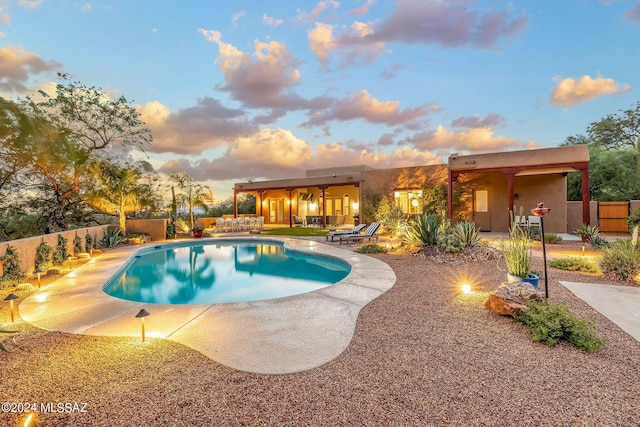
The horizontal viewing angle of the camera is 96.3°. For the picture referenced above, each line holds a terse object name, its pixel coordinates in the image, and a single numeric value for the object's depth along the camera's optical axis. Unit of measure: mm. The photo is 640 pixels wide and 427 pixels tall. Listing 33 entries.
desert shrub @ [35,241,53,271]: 7411
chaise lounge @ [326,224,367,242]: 12766
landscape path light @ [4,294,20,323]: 3912
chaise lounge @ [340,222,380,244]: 12156
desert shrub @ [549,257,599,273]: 6668
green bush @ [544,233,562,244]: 11039
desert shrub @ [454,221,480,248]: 8430
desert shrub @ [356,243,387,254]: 9857
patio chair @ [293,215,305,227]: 21678
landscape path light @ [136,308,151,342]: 3282
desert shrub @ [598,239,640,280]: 5844
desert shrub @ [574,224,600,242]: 10297
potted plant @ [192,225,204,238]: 15523
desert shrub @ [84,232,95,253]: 10633
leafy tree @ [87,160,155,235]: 13438
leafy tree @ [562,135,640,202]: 16641
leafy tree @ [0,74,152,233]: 12180
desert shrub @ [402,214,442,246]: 8797
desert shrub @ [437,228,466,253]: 8273
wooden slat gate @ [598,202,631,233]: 13742
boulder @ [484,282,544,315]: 3950
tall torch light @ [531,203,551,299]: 4309
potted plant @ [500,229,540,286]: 4680
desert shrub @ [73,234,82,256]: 9703
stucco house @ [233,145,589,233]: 12336
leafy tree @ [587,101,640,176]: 21297
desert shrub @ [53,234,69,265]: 8255
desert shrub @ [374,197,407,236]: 14682
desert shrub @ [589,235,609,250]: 9115
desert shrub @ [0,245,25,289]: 6211
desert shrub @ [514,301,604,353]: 3137
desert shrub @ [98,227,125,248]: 12438
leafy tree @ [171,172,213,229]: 16875
